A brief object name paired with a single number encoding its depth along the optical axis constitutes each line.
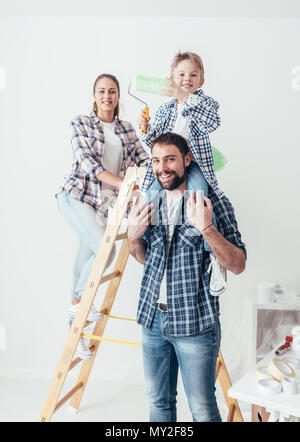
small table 1.48
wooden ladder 1.97
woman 2.05
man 1.63
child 1.68
